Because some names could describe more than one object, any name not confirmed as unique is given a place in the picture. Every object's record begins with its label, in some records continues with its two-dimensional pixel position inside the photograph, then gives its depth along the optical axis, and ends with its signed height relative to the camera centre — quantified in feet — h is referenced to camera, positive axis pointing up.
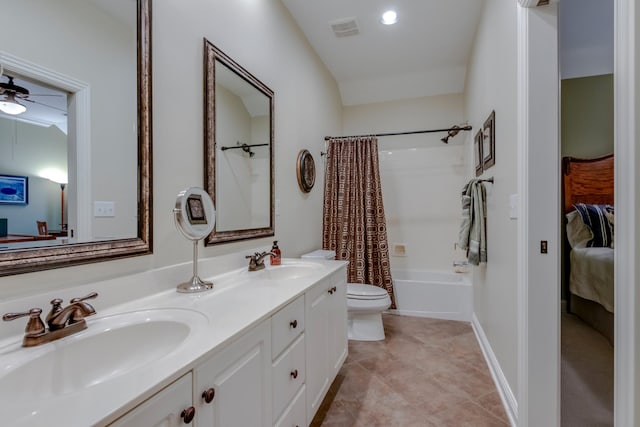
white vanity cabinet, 2.16 -1.64
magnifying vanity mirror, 4.06 -0.10
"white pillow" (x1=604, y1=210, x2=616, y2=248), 9.34 -0.07
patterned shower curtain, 10.15 -0.15
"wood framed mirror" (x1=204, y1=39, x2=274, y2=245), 5.15 +1.24
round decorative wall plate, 8.67 +1.26
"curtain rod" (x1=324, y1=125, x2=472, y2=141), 9.58 +2.70
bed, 8.04 -0.85
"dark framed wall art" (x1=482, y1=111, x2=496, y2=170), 6.51 +1.62
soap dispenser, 6.25 -0.90
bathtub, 10.05 -2.91
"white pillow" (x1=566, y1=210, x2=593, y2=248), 9.59 -0.60
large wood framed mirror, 2.82 +0.86
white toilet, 8.22 -2.63
